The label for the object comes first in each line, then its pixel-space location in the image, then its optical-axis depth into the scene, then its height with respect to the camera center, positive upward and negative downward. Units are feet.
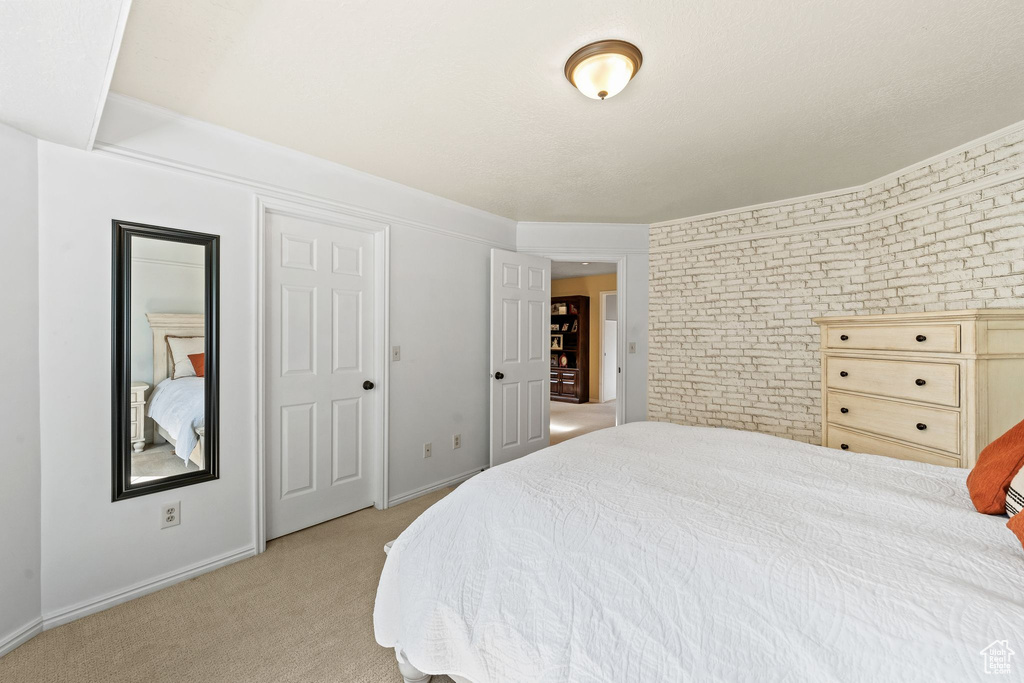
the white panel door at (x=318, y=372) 9.02 -0.68
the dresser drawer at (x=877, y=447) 6.91 -1.84
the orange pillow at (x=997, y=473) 3.75 -1.14
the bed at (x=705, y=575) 2.60 -1.65
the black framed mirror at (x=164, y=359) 6.87 -0.29
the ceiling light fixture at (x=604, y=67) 5.58 +3.60
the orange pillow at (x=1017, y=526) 3.05 -1.29
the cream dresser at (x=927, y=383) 6.55 -0.67
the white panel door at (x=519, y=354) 12.87 -0.40
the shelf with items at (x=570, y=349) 27.45 -0.46
